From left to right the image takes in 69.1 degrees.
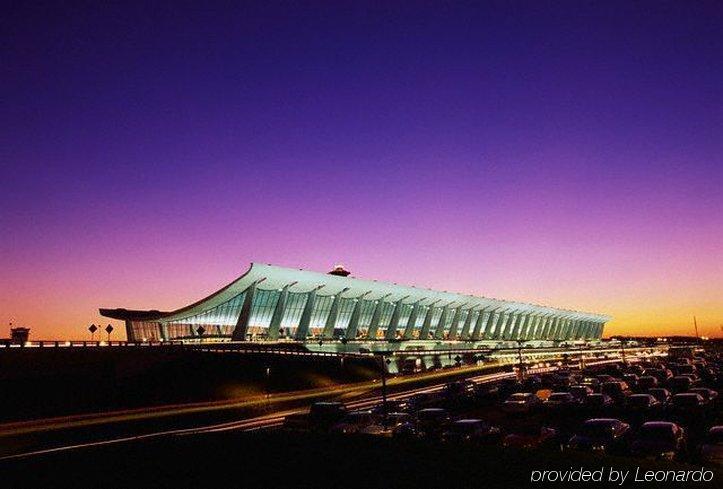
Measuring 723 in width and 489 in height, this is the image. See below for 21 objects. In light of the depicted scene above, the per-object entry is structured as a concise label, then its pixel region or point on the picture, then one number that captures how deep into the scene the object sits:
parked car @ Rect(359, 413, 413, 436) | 20.81
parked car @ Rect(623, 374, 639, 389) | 39.26
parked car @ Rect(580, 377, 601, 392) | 34.66
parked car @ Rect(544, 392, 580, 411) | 27.89
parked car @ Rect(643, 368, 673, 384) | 41.65
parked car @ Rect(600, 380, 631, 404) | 32.31
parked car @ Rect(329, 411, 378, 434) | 20.97
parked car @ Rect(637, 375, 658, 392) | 37.34
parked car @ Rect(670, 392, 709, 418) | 24.41
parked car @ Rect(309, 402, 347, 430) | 22.08
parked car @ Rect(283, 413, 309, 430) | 22.12
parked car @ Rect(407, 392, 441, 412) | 30.91
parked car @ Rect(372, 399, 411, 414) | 27.44
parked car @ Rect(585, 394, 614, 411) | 27.89
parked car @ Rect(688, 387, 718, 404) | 27.80
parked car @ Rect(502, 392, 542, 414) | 28.15
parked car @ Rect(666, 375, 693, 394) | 33.81
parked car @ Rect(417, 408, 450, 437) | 21.45
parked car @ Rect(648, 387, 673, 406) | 28.07
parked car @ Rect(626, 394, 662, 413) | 25.77
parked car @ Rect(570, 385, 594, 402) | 29.70
